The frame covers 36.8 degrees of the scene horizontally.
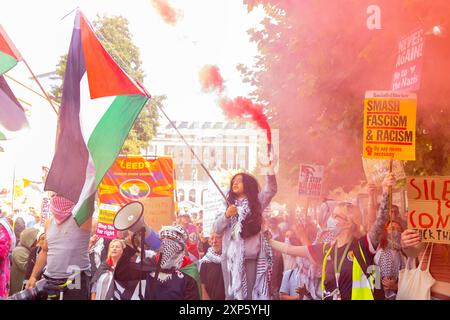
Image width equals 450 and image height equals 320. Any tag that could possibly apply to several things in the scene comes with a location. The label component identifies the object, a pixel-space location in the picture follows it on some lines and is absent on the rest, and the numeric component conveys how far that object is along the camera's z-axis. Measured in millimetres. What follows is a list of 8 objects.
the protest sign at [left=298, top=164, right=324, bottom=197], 8523
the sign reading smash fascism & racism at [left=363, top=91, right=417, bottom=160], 6121
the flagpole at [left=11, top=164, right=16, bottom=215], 8995
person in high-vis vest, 5996
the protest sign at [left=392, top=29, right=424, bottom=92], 5953
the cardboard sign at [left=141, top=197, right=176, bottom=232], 7664
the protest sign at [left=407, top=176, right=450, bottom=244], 5965
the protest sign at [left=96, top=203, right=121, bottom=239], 7219
